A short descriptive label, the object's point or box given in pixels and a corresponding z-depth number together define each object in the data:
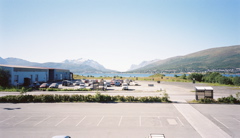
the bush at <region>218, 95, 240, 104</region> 27.97
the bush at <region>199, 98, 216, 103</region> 28.26
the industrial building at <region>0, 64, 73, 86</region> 50.72
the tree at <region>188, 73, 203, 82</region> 87.62
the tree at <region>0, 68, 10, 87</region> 48.06
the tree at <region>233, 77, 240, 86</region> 67.25
